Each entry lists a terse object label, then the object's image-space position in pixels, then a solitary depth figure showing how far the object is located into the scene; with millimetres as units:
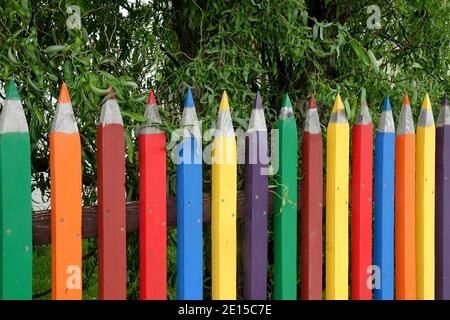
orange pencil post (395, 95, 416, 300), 3033
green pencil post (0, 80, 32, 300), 2148
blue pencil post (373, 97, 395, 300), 2967
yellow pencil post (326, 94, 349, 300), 2834
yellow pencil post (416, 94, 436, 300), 3119
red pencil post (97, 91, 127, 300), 2307
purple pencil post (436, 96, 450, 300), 3191
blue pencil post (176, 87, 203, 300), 2484
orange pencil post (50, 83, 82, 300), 2227
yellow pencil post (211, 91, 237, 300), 2551
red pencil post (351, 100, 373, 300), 2900
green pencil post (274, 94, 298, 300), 2689
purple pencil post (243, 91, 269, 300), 2627
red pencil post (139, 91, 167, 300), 2410
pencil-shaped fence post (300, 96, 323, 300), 2771
